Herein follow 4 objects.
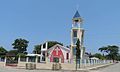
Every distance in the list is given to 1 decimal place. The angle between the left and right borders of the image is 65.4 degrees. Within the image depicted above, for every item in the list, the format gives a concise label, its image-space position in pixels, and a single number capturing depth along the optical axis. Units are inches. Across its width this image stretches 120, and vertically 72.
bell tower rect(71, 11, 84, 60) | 717.4
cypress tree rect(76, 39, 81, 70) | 522.4
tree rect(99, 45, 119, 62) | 1739.3
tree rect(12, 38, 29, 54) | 1334.1
